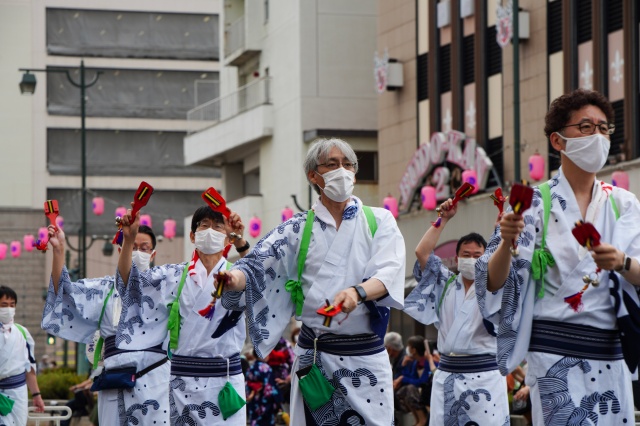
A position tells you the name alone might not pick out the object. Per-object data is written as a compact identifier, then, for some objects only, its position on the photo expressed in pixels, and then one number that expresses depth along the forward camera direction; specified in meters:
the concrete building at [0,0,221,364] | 59.12
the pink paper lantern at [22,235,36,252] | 41.38
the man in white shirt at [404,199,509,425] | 10.56
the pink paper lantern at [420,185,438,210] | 28.34
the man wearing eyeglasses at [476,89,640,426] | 6.48
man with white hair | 7.78
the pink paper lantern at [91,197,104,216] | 44.50
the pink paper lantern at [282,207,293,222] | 31.27
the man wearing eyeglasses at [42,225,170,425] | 11.29
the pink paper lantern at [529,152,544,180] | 24.25
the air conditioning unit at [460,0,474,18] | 29.31
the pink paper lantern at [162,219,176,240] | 41.48
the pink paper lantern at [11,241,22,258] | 45.90
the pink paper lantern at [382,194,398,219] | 29.27
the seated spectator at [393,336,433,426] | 17.91
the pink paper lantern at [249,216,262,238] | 33.19
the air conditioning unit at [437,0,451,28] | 30.42
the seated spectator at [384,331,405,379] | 19.56
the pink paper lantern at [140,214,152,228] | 34.56
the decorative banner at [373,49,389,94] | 32.72
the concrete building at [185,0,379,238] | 37.59
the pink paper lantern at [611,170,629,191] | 21.73
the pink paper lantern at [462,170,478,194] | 26.81
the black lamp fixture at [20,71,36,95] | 32.69
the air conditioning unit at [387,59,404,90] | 32.75
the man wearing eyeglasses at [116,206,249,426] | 10.42
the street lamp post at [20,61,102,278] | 32.25
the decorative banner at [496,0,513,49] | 26.70
